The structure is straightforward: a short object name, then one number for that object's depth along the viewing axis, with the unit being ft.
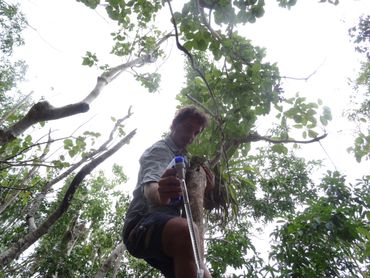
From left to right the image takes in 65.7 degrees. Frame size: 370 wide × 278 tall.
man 4.41
